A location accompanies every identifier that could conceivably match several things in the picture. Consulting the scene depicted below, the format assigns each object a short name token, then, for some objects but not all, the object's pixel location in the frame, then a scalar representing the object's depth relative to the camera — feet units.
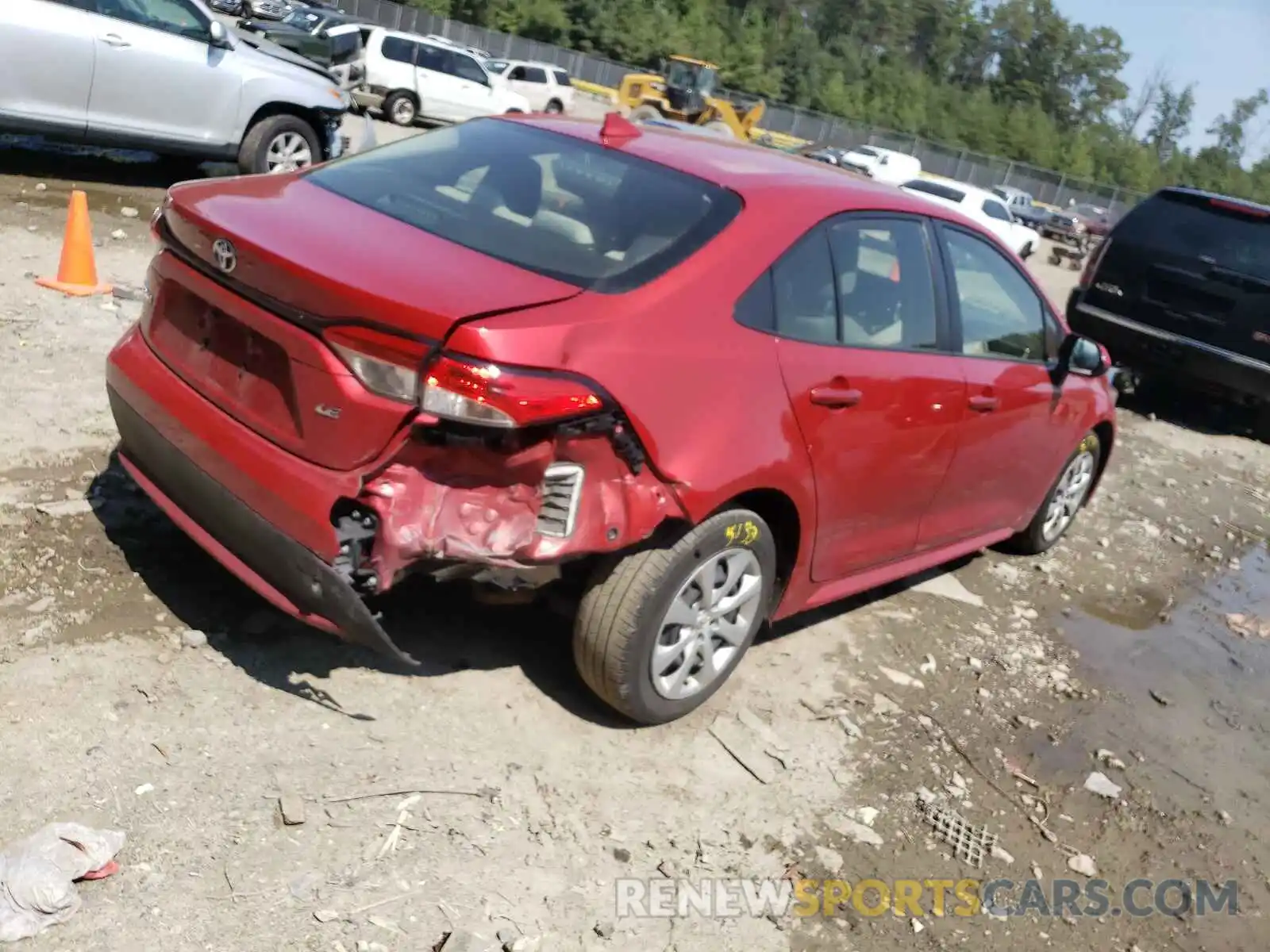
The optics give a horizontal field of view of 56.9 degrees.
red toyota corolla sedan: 9.98
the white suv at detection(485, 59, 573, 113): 99.45
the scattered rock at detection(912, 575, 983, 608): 18.29
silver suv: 27.91
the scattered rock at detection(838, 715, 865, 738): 13.57
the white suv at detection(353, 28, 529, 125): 71.20
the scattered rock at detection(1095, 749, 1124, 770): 14.29
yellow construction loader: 76.23
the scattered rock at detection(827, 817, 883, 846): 11.67
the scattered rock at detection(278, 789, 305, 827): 10.00
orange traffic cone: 21.89
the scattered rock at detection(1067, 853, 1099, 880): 12.03
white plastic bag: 8.42
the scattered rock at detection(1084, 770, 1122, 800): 13.62
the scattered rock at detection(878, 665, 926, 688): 15.08
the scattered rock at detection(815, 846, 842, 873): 11.15
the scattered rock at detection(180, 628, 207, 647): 12.05
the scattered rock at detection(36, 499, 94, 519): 13.84
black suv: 30.17
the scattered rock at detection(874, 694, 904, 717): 14.24
